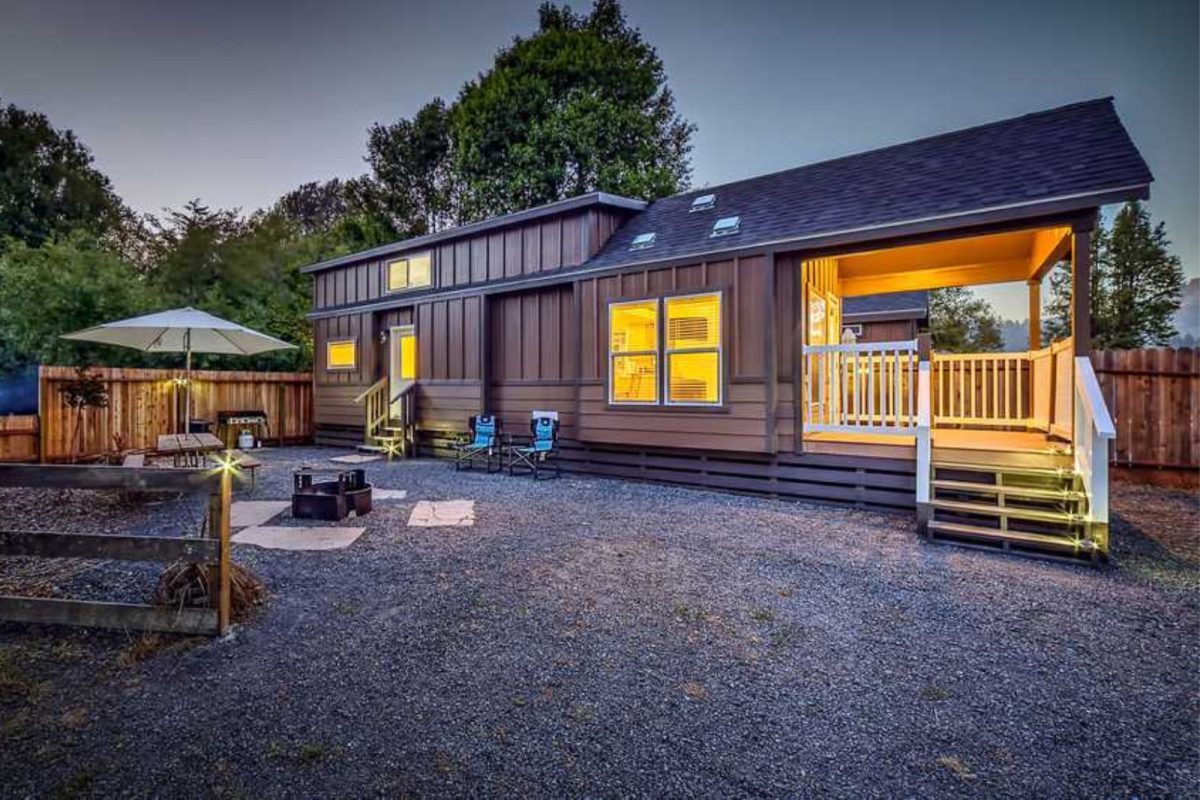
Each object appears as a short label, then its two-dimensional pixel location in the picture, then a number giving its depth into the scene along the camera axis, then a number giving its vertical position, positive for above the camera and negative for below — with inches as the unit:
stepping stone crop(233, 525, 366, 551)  172.6 -44.0
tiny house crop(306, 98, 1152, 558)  192.7 +35.7
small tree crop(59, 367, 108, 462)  317.1 +3.4
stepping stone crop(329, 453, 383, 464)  374.3 -40.4
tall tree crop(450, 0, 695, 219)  708.0 +360.7
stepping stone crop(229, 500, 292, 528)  200.4 -42.6
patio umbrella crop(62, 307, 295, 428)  275.6 +33.9
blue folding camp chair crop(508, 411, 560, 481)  315.6 -29.2
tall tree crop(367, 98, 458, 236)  877.2 +363.4
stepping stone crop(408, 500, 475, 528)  203.5 -43.9
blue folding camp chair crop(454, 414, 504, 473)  335.0 -28.1
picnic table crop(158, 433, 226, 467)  235.1 -19.8
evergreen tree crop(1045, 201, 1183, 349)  603.2 +125.5
